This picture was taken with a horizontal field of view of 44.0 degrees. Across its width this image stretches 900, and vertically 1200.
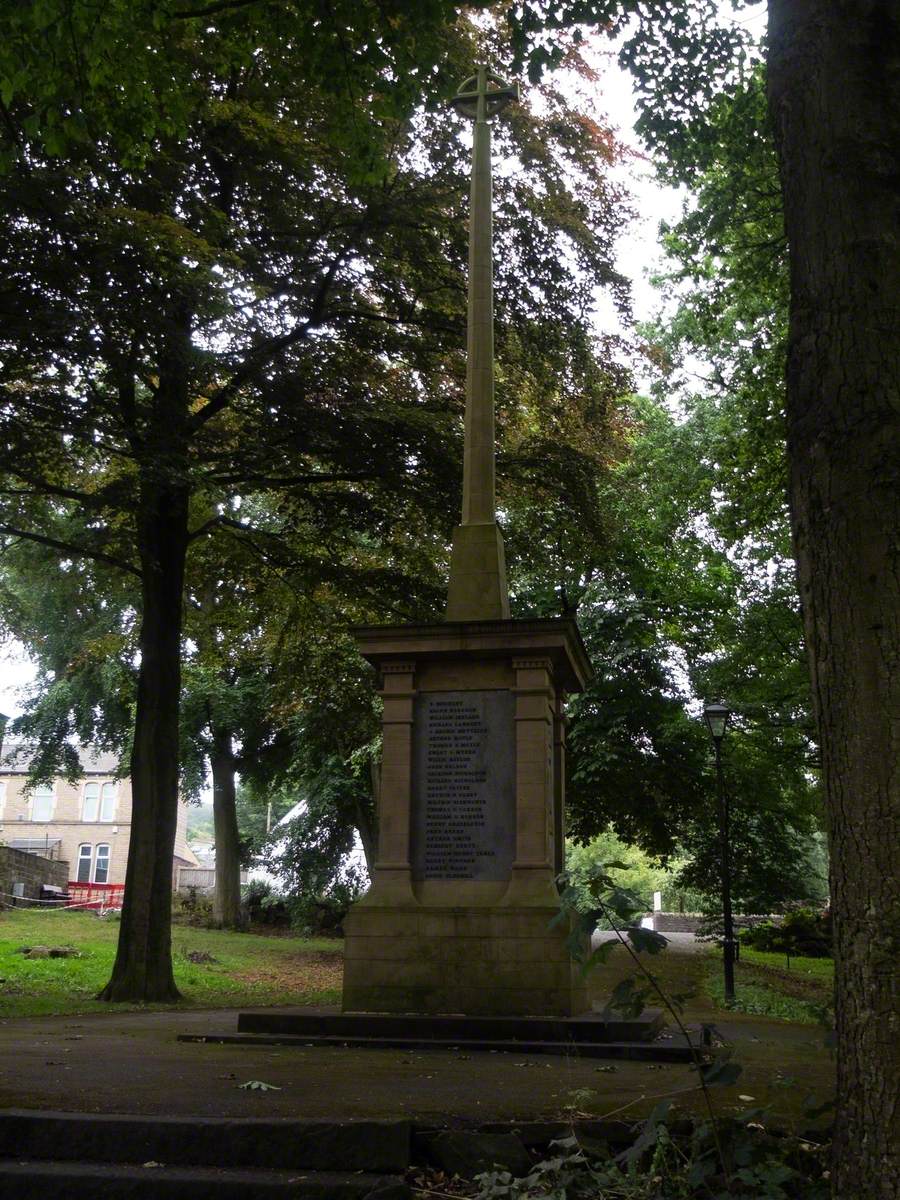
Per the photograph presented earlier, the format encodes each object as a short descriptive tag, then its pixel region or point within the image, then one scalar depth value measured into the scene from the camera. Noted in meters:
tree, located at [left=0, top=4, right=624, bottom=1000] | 11.05
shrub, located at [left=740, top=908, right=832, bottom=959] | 25.41
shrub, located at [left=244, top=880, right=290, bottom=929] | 36.25
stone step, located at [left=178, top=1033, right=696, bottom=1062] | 7.46
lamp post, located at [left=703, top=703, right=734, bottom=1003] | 17.34
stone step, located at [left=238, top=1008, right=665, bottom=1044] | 8.09
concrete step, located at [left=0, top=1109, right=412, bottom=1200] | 4.23
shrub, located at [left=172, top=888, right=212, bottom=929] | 33.69
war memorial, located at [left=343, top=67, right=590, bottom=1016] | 8.99
